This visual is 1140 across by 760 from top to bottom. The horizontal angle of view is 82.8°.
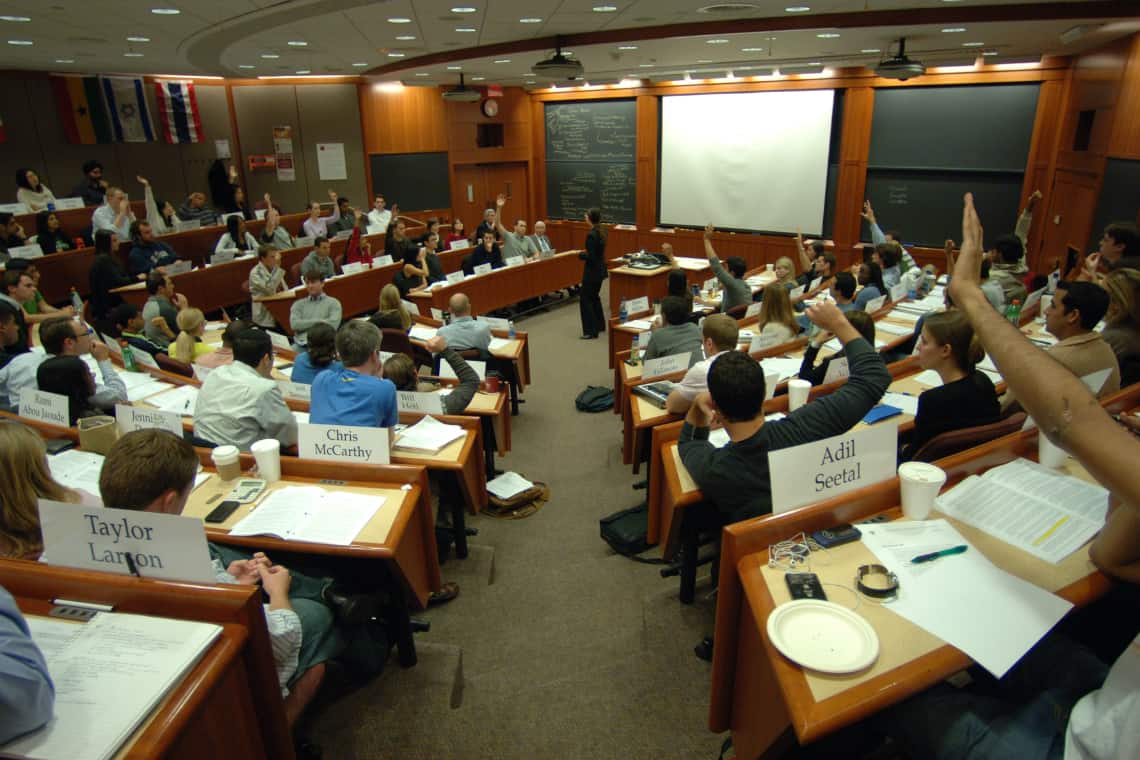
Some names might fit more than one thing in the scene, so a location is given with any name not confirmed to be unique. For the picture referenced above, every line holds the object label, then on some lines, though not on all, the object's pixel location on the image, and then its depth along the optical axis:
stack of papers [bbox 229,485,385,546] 2.28
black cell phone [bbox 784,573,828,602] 1.64
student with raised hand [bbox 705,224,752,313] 6.20
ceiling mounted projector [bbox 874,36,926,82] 5.79
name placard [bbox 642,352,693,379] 4.04
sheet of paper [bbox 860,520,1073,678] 1.44
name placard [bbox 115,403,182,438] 2.89
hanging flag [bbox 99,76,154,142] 9.45
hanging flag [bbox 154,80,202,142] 9.92
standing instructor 7.96
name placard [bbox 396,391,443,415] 3.45
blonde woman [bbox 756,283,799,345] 4.45
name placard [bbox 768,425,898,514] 1.88
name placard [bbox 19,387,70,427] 3.13
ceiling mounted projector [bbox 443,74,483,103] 8.07
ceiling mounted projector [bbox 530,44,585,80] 5.67
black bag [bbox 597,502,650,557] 3.59
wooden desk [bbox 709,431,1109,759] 1.37
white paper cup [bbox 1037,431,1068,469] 2.17
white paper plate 1.44
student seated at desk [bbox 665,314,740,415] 3.35
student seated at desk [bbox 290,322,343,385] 3.61
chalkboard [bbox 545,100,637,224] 11.90
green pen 1.73
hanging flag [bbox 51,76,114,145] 9.05
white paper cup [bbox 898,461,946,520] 1.91
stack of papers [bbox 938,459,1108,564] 1.80
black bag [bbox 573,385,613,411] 5.79
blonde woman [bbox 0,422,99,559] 1.81
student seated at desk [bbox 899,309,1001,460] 2.72
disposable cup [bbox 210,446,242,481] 2.60
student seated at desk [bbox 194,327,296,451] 3.02
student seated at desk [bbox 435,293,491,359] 5.13
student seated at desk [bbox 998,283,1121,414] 2.89
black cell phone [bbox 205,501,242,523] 2.37
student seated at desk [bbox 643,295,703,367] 4.29
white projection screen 10.07
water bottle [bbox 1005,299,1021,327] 4.98
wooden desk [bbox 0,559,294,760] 1.38
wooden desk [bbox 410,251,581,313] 7.42
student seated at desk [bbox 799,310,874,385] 3.54
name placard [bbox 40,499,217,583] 1.68
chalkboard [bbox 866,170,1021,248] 9.00
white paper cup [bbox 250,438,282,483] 2.57
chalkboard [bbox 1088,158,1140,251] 5.95
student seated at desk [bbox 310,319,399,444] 3.00
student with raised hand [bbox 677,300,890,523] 2.15
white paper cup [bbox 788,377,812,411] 3.07
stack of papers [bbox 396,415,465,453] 3.11
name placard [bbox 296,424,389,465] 2.67
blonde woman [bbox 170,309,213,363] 4.68
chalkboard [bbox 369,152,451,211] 11.77
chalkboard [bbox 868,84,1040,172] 8.68
